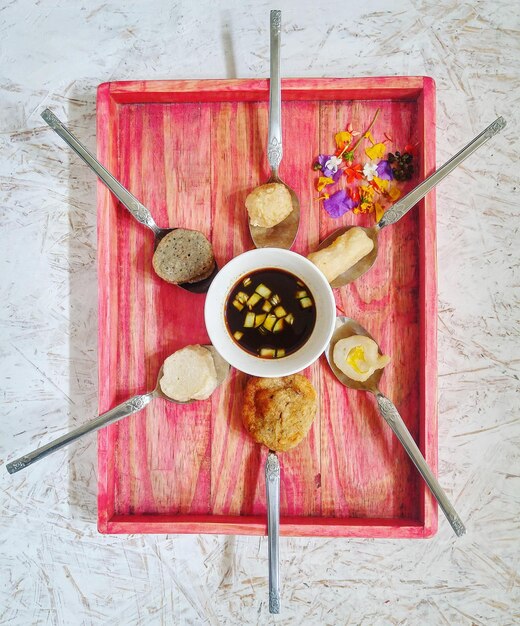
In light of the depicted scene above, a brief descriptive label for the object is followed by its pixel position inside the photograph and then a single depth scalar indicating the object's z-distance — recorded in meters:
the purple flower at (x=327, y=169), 0.50
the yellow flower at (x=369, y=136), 0.50
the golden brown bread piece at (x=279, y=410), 0.48
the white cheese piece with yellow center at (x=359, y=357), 0.48
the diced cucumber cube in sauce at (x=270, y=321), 0.49
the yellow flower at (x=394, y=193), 0.50
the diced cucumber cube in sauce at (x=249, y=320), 0.49
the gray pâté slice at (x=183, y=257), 0.49
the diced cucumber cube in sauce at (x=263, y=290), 0.48
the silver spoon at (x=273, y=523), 0.47
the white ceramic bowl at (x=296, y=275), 0.45
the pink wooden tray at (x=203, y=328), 0.50
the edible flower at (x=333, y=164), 0.49
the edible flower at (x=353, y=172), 0.50
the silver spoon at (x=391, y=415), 0.48
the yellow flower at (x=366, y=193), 0.50
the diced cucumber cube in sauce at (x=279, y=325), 0.49
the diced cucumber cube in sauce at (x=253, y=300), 0.48
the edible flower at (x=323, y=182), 0.50
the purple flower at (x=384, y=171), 0.50
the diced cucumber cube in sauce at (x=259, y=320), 0.49
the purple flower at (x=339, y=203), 0.50
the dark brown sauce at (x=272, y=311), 0.47
